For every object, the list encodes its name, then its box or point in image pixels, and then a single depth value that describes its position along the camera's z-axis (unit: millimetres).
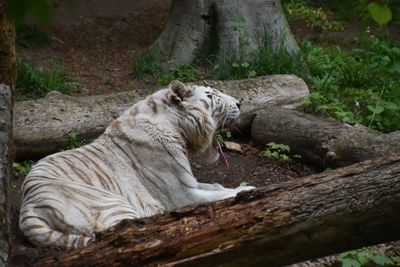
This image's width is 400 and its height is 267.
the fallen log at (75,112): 13125
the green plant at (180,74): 18078
